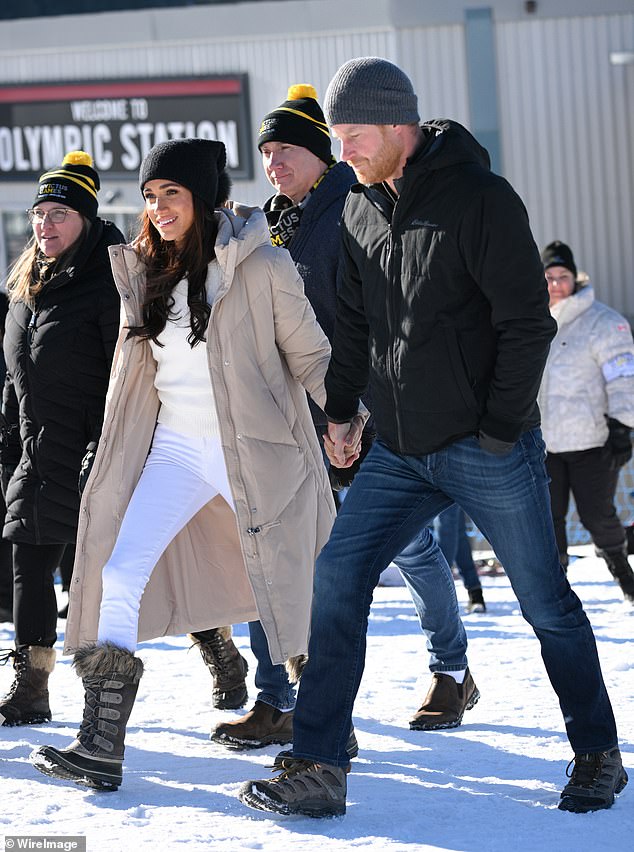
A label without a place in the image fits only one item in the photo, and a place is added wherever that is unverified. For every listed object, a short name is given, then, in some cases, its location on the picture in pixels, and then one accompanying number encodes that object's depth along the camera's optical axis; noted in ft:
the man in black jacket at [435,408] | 20.20
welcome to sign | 107.50
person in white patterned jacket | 44.70
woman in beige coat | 24.56
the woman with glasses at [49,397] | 28.69
